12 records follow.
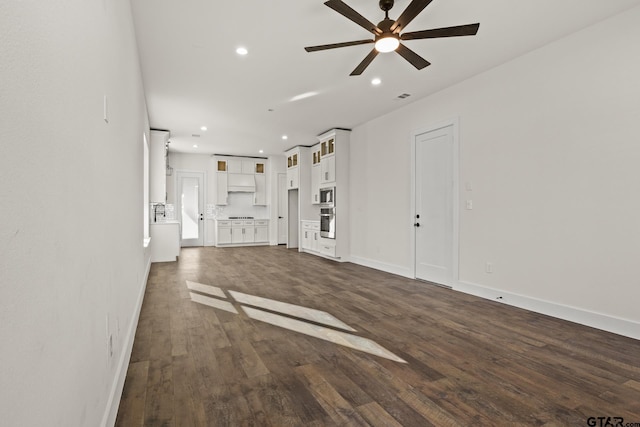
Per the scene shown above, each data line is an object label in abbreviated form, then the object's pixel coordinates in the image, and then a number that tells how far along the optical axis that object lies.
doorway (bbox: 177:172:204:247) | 9.78
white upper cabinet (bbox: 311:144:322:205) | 8.06
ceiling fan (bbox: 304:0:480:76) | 2.39
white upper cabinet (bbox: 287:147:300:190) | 8.85
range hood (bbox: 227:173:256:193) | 10.11
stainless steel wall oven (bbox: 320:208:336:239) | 7.09
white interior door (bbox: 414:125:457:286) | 4.71
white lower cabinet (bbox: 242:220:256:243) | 10.01
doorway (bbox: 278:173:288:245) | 10.27
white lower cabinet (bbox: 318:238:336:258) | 7.06
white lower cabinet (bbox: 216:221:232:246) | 9.64
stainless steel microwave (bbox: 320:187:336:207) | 7.16
